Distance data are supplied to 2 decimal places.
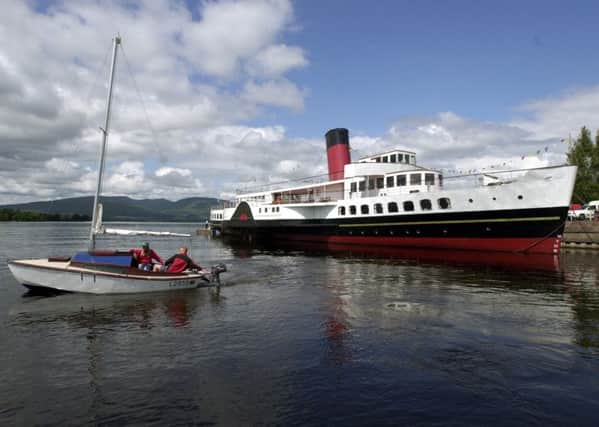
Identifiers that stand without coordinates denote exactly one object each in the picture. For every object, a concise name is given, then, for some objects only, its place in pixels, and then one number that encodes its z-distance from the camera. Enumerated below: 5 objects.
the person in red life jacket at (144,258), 14.87
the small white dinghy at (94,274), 13.64
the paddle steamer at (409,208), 24.75
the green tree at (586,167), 47.19
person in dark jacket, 15.44
